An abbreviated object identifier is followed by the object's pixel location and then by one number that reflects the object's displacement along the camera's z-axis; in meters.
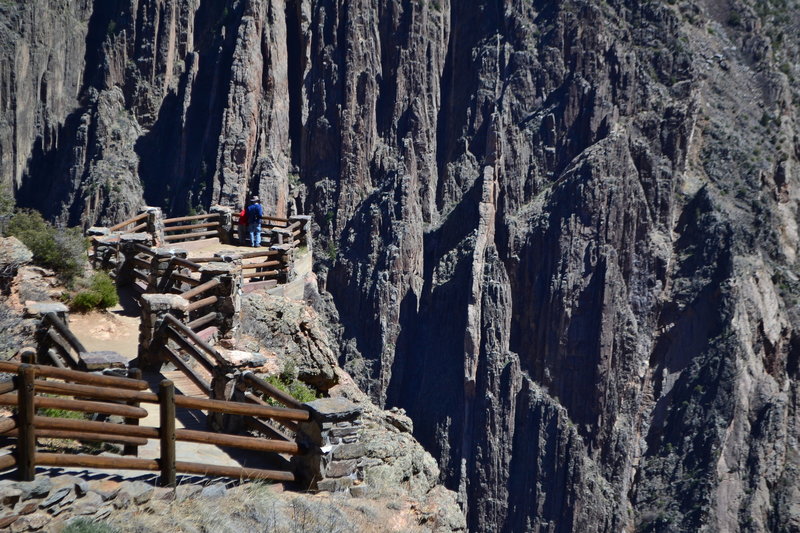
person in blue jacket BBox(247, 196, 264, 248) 29.23
